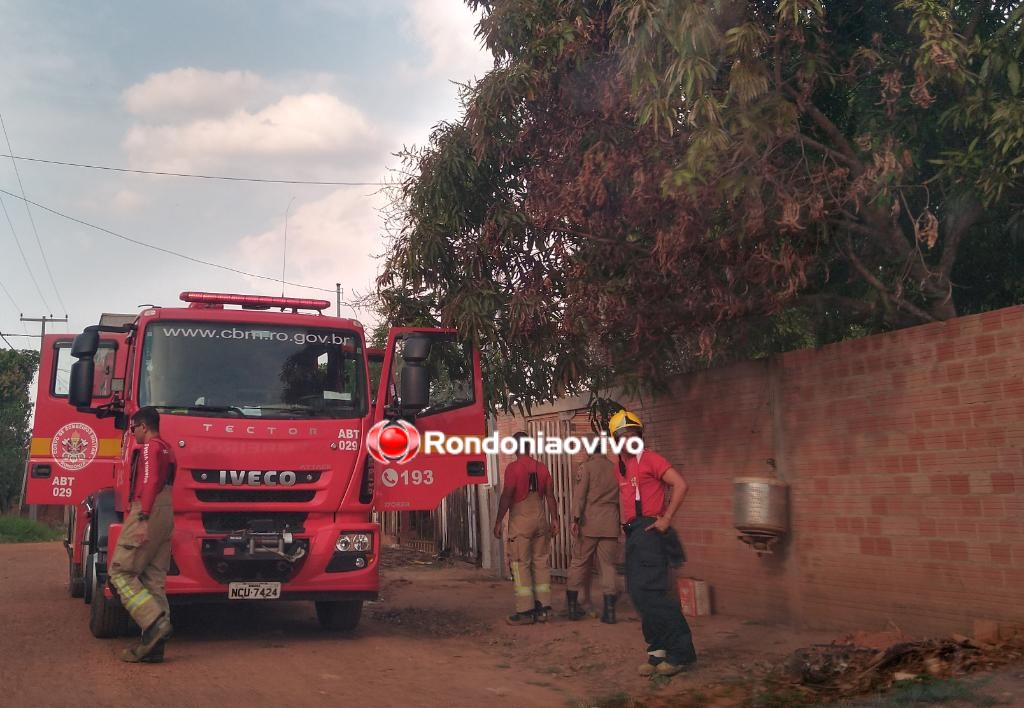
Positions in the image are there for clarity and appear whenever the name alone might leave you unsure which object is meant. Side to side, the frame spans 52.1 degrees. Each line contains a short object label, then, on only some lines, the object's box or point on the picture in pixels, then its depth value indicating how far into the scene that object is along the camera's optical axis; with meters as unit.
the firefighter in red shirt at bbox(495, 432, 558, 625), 10.64
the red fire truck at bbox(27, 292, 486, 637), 8.73
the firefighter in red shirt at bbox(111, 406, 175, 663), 7.95
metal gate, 13.48
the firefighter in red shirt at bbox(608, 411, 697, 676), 7.39
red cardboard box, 10.32
